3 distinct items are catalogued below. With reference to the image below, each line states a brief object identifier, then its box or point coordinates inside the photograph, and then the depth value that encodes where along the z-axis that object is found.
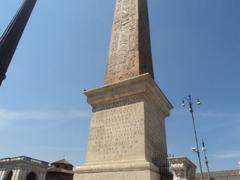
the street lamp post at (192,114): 14.23
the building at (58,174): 32.22
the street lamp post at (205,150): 15.18
